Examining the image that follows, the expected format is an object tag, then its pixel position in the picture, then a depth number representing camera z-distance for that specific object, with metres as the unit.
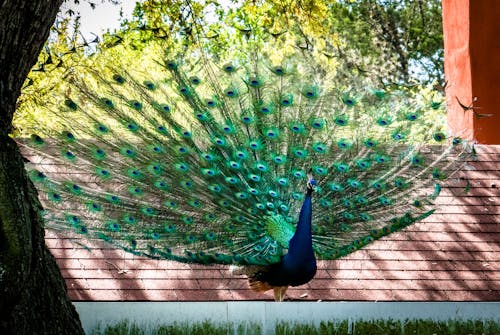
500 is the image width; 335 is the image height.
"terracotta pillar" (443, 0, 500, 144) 11.19
